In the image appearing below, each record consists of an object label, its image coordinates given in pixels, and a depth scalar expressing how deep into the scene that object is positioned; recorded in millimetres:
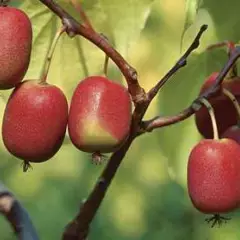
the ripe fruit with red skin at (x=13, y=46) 503
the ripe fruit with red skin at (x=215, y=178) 517
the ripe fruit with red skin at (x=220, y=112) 560
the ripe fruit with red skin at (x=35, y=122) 505
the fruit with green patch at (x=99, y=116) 503
